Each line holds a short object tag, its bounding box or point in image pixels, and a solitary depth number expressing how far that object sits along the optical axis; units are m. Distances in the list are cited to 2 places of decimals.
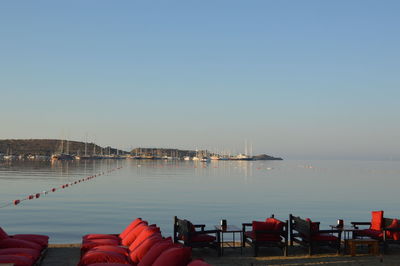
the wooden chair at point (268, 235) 11.65
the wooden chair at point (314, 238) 11.82
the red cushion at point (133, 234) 10.71
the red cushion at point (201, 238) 11.76
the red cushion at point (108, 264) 8.27
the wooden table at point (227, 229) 12.07
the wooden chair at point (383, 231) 12.05
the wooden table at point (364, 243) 11.78
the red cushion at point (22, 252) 9.33
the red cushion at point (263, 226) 11.64
